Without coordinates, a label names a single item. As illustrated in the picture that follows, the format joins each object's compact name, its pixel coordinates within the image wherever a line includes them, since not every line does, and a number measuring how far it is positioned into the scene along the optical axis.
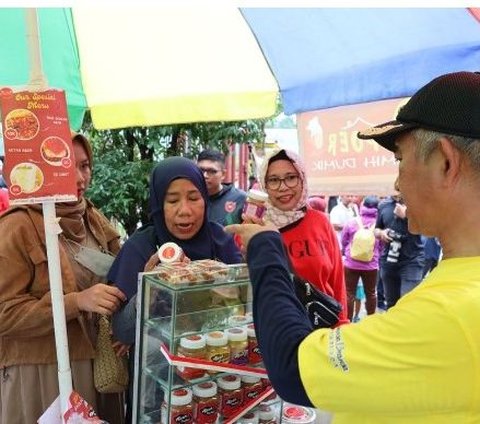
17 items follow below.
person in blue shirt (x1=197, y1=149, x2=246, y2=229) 4.42
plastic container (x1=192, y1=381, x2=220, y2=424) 1.44
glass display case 1.40
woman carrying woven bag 1.73
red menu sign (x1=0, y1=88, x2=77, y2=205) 1.47
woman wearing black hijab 1.87
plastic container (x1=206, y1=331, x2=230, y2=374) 1.43
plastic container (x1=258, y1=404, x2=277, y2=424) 1.63
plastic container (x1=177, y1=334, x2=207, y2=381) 1.38
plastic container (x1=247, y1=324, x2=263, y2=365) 1.51
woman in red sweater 2.59
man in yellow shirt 0.79
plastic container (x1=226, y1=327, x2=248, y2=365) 1.48
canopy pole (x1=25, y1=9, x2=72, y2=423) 1.54
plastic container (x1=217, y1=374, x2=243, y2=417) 1.50
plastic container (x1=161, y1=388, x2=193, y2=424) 1.40
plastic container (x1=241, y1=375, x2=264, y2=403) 1.54
